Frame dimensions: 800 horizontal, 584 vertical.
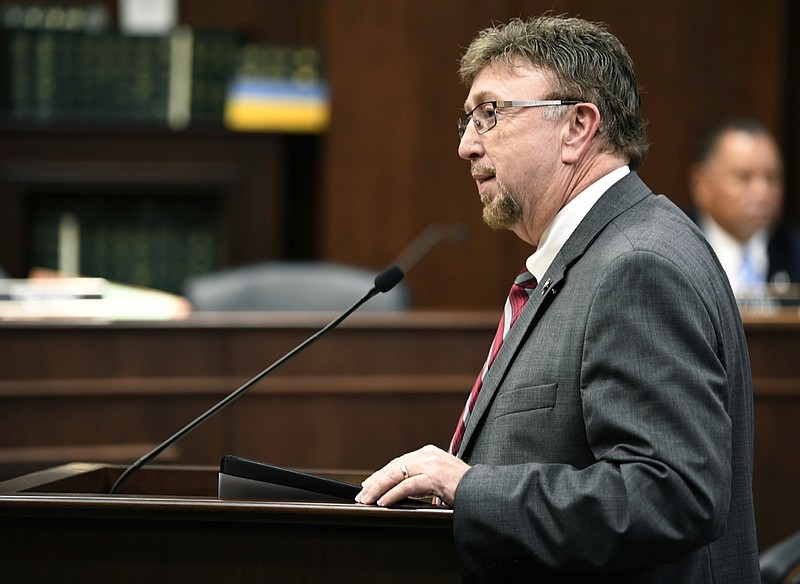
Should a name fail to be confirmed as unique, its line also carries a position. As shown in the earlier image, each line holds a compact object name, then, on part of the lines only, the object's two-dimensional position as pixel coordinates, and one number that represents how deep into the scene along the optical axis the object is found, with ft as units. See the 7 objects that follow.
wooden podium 16.05
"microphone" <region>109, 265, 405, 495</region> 16.89
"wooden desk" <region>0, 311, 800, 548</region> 21.63
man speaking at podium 15.94
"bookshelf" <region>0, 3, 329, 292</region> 31.56
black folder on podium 16.21
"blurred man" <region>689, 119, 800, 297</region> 28.12
